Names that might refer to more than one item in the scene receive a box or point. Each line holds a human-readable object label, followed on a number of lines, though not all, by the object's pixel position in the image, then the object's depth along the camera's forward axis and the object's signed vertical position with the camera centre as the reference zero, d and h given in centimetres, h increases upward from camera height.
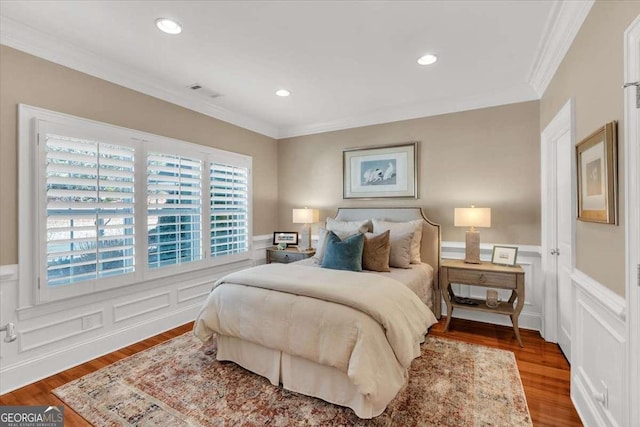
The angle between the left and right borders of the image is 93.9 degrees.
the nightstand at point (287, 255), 421 -57
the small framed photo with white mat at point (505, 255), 319 -46
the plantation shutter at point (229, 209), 387 +9
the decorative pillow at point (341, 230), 355 -19
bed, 183 -80
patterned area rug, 189 -129
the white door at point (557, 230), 264 -17
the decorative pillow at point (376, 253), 309 -40
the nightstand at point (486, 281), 298 -70
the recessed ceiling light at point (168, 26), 218 +143
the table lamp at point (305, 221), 438 -9
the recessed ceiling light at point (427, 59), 267 +141
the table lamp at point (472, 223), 319 -10
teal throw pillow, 299 -40
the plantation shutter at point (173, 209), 315 +8
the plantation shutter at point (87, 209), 243 +7
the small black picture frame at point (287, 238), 464 -36
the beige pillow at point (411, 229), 347 -18
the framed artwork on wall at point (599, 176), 148 +21
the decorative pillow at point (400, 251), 330 -41
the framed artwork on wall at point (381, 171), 396 +60
